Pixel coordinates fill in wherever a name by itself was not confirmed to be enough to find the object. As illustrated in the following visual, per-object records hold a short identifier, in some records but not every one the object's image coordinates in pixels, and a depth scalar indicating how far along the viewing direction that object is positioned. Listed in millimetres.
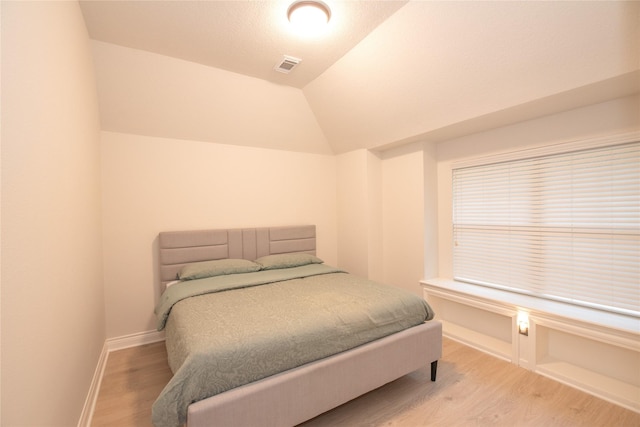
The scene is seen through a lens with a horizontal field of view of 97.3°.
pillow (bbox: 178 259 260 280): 2840
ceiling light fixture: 1961
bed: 1440
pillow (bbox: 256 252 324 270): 3252
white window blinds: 2146
